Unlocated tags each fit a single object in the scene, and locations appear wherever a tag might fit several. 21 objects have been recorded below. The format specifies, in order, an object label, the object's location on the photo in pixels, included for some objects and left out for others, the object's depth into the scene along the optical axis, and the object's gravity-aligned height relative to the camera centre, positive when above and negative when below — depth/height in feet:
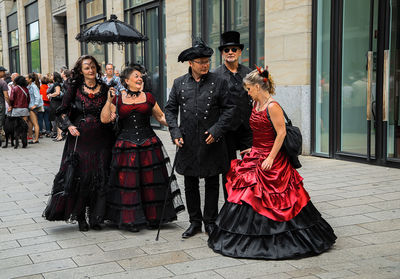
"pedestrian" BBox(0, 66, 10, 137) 42.80 +0.07
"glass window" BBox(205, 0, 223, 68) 40.81 +5.31
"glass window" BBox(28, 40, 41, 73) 86.07 +6.90
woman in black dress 17.44 -1.65
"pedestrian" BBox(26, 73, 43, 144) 44.45 -0.48
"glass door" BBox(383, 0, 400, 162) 26.91 +0.12
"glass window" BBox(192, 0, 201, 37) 43.47 +6.42
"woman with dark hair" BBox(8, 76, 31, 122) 40.91 -0.20
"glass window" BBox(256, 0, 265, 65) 35.27 +4.25
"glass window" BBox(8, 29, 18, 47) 98.84 +11.40
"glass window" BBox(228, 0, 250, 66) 37.01 +5.32
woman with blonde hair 13.97 -3.10
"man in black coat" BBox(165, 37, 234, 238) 15.96 -1.01
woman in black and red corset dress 17.07 -2.35
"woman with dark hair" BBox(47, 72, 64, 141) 45.03 +0.28
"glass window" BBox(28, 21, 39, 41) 85.48 +11.06
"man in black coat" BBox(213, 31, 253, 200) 18.17 +0.09
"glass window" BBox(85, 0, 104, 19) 61.26 +10.61
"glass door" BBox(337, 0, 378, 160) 28.09 +0.68
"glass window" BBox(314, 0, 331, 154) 30.99 +0.85
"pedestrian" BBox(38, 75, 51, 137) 50.11 -1.66
